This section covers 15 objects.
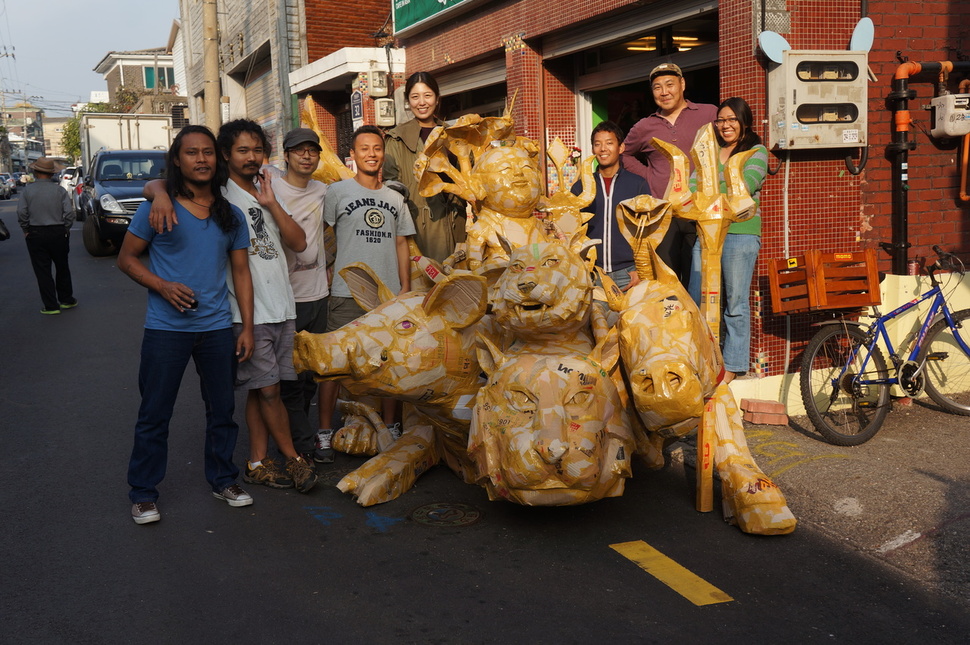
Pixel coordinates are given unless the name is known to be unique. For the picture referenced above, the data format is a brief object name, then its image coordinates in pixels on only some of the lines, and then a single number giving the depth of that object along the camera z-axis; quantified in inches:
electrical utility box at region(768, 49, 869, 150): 244.8
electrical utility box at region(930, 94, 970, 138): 259.8
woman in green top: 243.3
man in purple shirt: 254.8
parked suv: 664.4
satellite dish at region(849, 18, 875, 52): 250.2
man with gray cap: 219.9
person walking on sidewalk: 456.8
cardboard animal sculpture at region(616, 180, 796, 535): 151.9
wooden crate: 236.1
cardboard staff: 188.4
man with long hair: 182.5
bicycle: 239.9
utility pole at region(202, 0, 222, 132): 615.8
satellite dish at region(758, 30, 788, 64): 244.5
